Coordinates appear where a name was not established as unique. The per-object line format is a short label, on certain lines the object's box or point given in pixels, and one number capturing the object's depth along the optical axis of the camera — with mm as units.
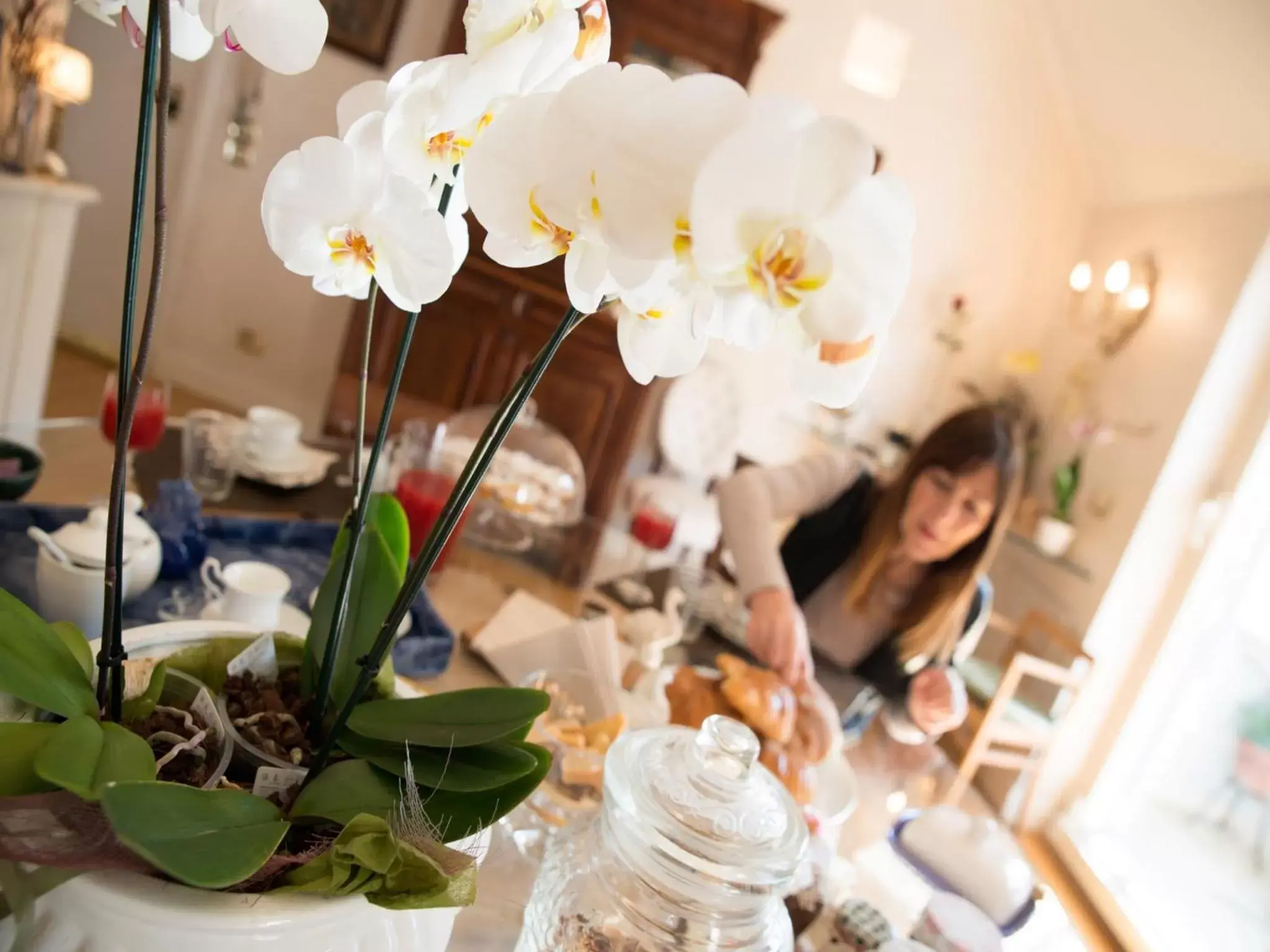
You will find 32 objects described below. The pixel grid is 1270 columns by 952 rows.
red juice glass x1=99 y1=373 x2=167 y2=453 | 1219
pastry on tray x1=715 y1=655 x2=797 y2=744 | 938
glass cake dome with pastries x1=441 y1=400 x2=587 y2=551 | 1462
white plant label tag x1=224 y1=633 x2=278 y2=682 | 501
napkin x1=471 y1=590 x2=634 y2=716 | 955
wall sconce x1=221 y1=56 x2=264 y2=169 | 3506
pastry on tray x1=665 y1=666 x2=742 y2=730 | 948
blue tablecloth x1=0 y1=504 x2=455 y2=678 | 866
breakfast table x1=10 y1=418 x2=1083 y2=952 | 695
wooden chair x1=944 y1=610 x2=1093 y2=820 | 2541
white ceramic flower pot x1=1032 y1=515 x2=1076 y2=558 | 3014
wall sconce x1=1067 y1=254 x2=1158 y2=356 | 3010
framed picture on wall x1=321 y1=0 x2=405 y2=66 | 3461
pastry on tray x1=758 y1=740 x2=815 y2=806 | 908
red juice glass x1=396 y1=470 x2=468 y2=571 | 1186
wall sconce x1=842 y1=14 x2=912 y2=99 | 3674
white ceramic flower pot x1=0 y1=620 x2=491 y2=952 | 343
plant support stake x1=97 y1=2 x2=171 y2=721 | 353
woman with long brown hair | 1643
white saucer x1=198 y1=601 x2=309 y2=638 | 843
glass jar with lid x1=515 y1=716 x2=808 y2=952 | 519
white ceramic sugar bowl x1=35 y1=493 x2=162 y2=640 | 771
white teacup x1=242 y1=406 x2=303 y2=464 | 1334
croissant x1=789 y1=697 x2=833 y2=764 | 976
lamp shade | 2617
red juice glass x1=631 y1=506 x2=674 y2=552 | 1840
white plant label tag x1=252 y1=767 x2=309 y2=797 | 419
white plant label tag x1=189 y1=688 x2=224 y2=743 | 441
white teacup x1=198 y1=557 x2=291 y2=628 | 826
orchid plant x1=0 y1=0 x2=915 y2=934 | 323
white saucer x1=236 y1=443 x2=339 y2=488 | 1324
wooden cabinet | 3066
